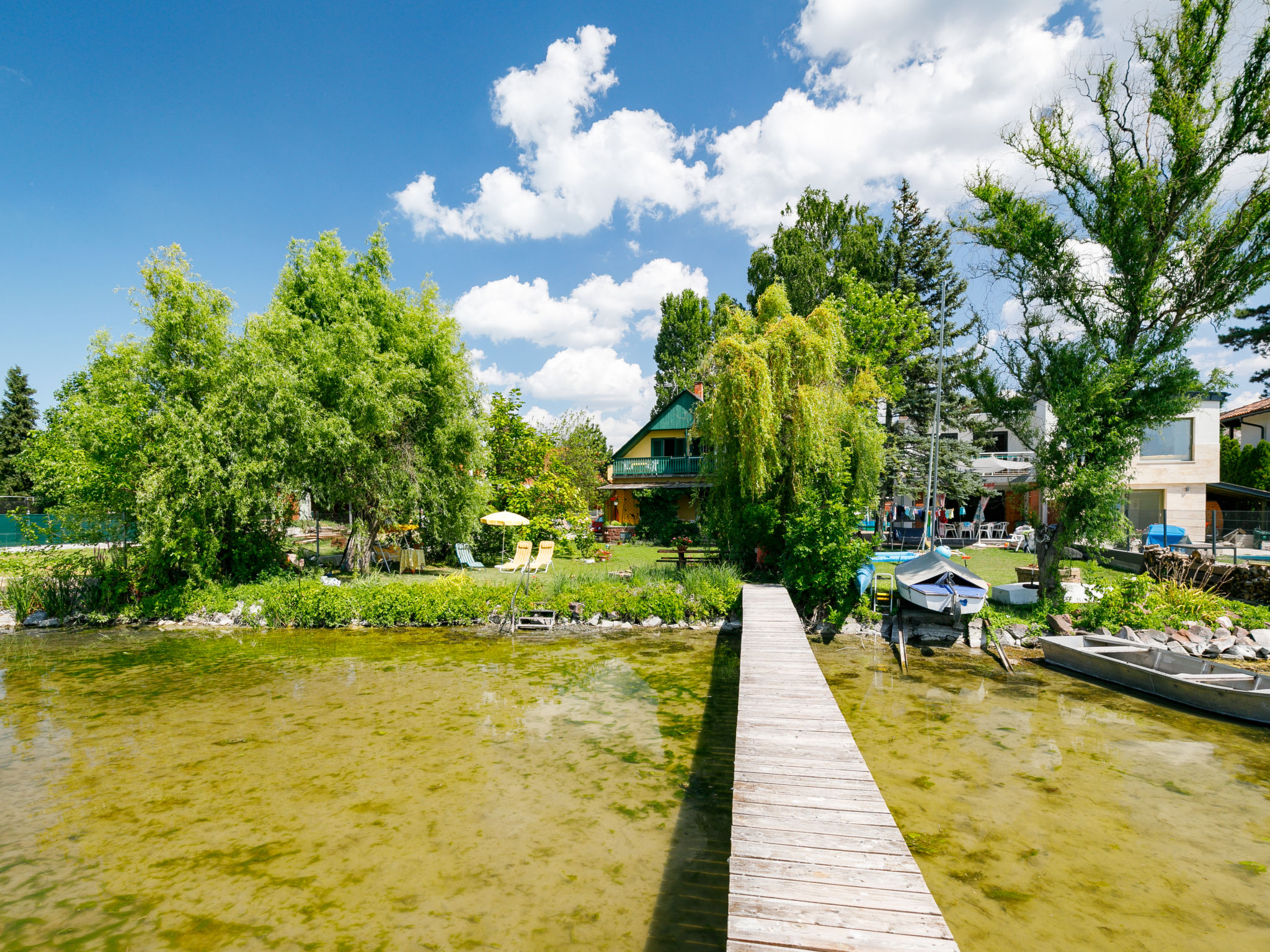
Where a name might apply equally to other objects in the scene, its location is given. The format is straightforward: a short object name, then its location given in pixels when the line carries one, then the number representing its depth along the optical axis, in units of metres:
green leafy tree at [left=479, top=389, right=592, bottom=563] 21.80
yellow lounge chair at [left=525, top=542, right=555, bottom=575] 18.33
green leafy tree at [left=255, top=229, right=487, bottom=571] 16.09
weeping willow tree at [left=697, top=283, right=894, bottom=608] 14.08
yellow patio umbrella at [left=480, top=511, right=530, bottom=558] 18.06
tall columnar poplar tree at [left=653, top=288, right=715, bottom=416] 42.16
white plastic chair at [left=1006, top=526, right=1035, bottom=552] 23.00
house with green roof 29.59
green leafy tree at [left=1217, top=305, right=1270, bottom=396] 24.31
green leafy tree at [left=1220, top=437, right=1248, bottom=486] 27.03
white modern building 24.45
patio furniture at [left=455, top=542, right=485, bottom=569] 19.33
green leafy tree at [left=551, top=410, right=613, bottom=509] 32.06
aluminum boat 8.67
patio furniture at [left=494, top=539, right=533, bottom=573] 18.28
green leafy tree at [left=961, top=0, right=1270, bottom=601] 11.83
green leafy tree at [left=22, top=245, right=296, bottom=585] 14.10
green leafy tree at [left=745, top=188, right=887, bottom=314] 26.59
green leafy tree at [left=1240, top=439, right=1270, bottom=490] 25.55
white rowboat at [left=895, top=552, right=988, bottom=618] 12.14
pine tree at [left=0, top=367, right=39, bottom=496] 33.41
